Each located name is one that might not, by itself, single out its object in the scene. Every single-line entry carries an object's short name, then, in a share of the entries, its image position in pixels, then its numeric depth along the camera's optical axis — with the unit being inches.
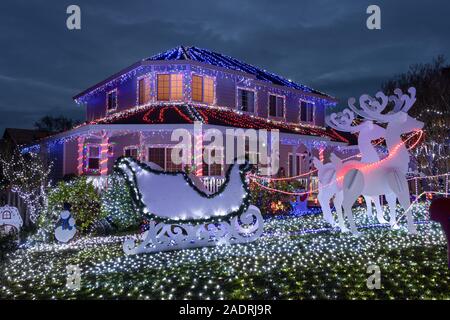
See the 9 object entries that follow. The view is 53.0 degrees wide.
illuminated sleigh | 355.3
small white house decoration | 463.5
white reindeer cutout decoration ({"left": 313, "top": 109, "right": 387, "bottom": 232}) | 419.8
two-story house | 695.7
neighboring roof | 1579.5
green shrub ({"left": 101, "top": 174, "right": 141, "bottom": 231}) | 523.8
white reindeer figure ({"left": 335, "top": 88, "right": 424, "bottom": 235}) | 395.5
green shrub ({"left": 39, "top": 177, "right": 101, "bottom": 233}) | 489.1
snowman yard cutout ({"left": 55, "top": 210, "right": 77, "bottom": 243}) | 452.1
